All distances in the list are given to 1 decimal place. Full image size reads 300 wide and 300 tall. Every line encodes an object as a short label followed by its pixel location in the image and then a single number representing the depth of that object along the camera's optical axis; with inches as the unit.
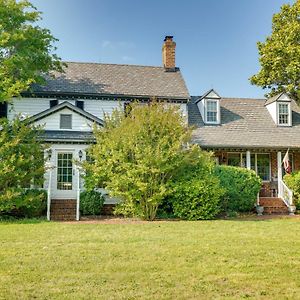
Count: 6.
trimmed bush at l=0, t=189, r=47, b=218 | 604.7
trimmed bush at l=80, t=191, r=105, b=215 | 701.3
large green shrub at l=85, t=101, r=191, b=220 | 622.8
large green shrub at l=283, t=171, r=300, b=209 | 788.0
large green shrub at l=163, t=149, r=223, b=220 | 629.0
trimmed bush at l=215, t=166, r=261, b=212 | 700.0
